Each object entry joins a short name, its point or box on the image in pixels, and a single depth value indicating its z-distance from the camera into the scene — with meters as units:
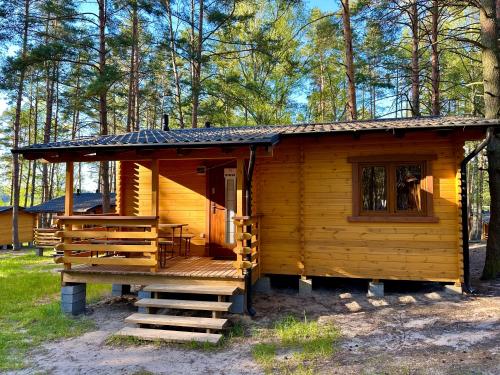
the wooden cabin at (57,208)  15.55
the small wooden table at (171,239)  6.25
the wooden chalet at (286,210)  5.56
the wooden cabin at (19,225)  19.66
